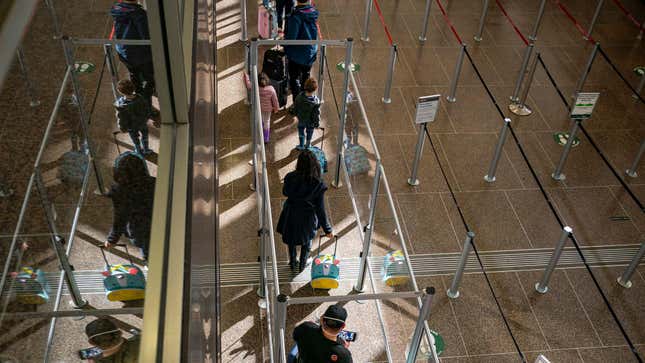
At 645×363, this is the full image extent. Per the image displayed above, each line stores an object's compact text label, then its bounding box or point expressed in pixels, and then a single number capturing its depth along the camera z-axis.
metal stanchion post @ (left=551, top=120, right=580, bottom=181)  6.84
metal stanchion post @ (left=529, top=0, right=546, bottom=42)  9.33
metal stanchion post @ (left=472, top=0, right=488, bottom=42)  9.49
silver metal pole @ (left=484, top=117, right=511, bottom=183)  6.62
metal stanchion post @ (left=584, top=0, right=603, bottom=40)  9.55
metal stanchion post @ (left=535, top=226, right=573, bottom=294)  5.36
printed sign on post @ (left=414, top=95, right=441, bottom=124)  6.25
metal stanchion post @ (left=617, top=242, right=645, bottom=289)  5.83
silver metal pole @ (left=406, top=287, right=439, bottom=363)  3.57
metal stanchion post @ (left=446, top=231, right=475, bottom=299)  5.19
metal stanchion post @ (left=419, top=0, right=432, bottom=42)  9.23
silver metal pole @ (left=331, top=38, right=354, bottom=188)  5.99
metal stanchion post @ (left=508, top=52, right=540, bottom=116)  8.10
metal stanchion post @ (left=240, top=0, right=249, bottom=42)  8.79
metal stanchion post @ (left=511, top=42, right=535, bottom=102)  7.96
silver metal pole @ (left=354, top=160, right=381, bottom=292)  5.14
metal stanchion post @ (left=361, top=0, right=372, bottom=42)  9.16
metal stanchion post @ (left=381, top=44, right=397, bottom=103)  7.42
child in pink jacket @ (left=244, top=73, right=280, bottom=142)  6.79
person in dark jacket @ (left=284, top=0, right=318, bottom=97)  7.37
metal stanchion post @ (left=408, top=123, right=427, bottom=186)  6.55
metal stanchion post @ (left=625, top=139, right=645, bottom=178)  7.24
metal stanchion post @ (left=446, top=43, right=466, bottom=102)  7.66
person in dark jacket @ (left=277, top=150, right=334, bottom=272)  5.24
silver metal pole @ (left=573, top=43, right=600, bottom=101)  7.99
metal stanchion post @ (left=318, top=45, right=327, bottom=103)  6.94
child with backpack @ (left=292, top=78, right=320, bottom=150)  6.62
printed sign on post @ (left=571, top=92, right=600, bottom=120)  6.74
